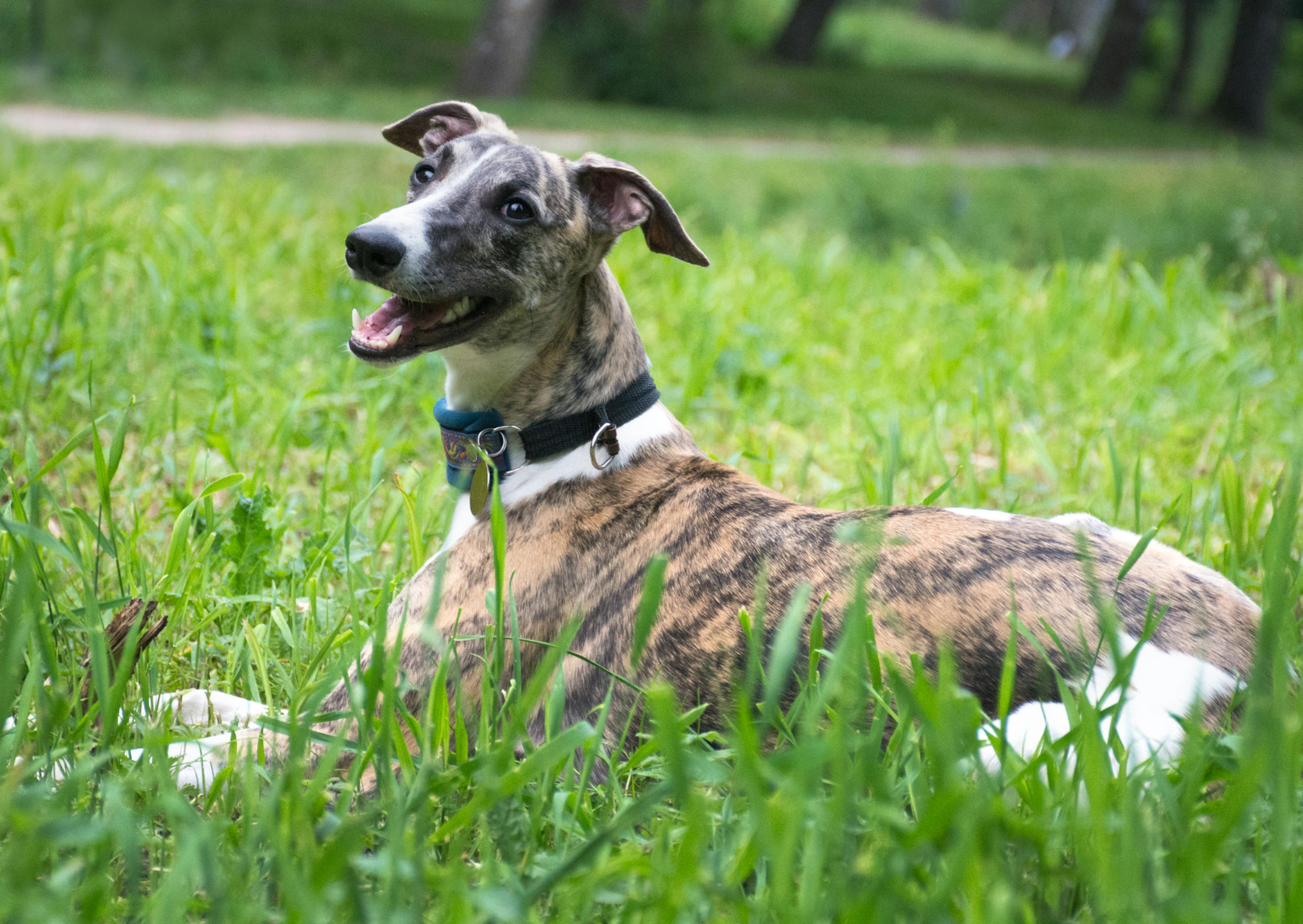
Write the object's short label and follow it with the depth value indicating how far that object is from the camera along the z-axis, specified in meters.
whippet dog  1.96
